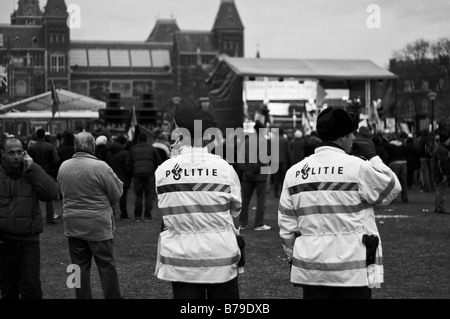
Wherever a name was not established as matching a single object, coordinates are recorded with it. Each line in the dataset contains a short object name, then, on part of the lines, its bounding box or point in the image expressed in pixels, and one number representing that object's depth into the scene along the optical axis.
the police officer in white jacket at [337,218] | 5.03
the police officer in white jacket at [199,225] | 5.25
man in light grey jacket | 7.90
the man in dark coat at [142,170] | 16.78
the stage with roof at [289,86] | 33.81
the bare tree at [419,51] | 64.65
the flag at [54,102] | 29.51
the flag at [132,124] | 26.87
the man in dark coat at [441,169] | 17.50
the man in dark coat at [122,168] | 17.31
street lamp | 40.31
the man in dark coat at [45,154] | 17.27
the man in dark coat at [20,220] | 7.42
